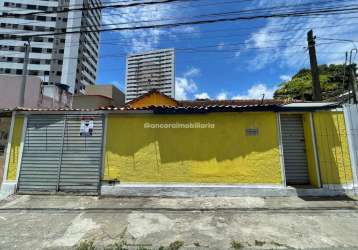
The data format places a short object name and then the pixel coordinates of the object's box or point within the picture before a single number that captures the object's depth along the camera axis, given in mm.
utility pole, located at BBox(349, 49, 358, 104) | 8289
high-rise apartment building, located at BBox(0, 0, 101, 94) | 63031
